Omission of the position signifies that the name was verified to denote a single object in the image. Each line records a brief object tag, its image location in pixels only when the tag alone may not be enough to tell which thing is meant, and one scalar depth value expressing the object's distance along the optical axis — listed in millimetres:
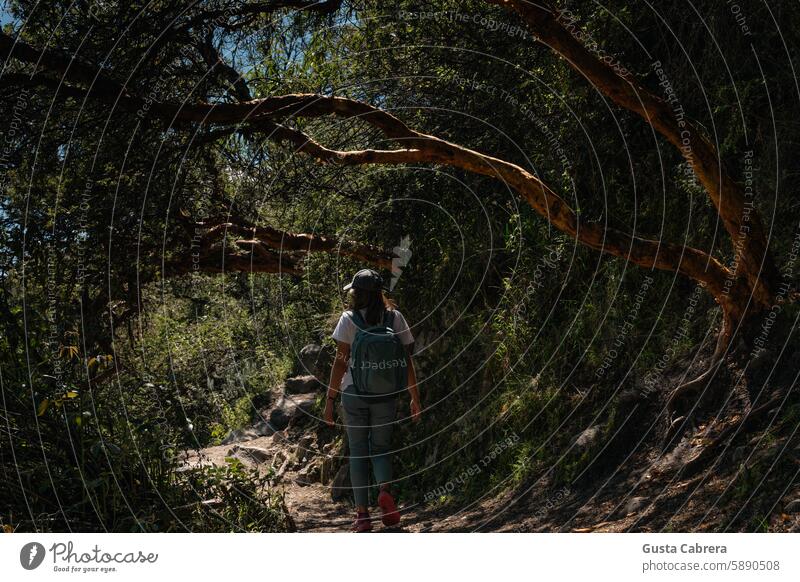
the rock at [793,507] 5133
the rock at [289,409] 14531
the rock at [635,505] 6176
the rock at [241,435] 15173
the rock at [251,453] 13008
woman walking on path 6062
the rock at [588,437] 7918
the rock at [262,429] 15417
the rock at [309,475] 11711
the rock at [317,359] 14195
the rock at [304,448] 12750
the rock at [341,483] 10695
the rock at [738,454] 5943
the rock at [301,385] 15000
